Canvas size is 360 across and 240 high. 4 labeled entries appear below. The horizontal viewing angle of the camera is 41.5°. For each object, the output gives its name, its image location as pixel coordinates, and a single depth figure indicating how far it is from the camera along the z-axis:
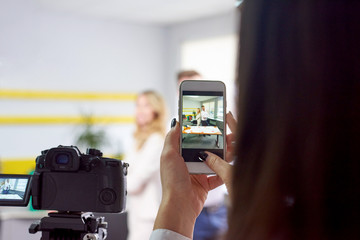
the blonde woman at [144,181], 2.41
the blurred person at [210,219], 2.27
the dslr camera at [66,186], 0.82
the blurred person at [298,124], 0.40
